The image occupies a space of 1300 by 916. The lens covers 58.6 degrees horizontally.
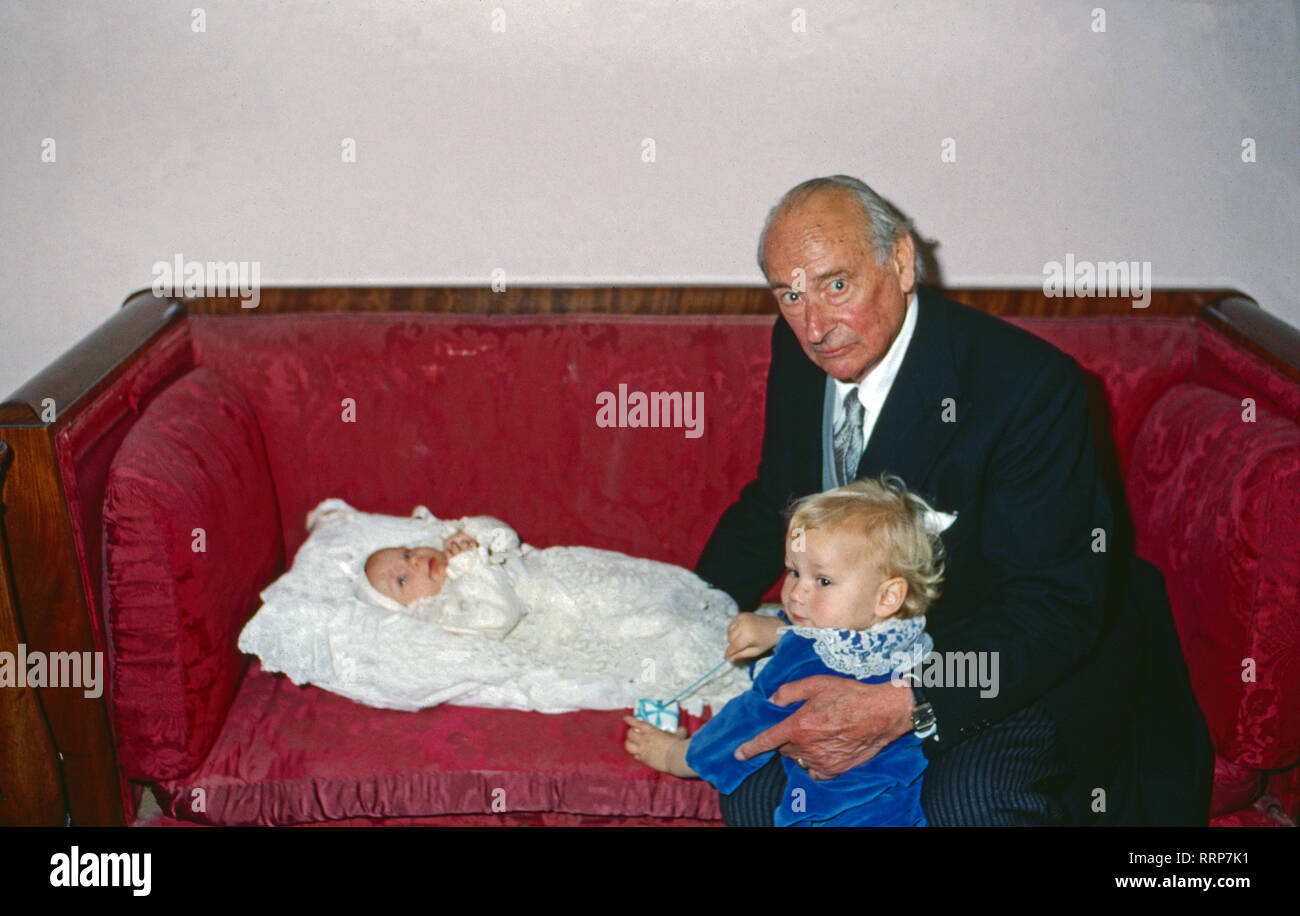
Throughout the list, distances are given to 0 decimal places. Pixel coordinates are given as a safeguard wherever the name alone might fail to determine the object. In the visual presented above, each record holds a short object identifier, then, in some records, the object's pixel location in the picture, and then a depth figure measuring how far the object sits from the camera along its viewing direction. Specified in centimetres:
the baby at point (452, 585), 212
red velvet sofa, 182
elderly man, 172
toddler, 171
